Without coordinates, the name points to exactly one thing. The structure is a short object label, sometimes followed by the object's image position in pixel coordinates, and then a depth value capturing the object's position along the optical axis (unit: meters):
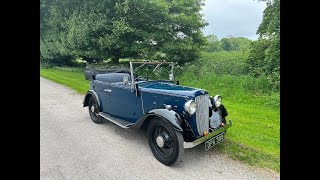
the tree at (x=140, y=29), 12.27
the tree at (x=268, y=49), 8.03
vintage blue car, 3.75
